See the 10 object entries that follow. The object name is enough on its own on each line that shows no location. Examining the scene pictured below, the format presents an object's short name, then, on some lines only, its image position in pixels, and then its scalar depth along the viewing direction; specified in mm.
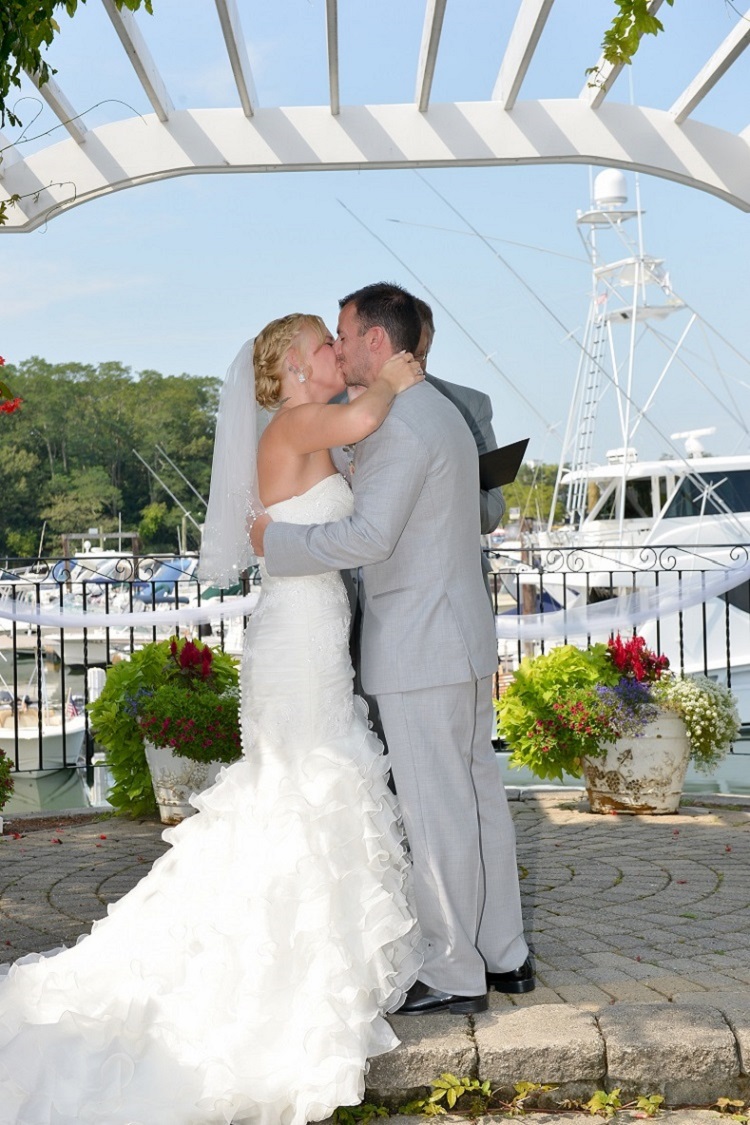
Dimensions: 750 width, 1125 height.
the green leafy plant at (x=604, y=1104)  3145
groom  3453
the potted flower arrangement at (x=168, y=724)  6438
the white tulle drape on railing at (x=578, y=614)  7547
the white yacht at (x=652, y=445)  18203
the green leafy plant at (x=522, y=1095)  3180
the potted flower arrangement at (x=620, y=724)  6645
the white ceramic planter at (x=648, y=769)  6699
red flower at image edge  4223
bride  2977
